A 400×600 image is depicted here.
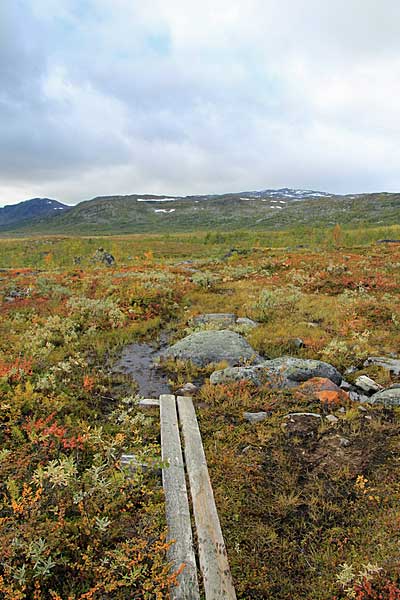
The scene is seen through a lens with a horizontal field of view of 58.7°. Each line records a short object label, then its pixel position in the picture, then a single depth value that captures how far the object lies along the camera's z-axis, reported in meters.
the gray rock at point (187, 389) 8.29
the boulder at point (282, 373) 8.45
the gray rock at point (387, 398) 7.36
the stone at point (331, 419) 6.76
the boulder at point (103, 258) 41.53
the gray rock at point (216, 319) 13.38
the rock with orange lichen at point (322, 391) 7.55
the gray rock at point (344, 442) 6.07
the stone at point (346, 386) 8.36
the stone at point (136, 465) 5.30
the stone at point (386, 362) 8.99
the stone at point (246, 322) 13.20
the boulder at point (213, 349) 10.00
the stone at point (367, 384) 8.15
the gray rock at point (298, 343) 11.02
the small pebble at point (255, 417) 6.93
